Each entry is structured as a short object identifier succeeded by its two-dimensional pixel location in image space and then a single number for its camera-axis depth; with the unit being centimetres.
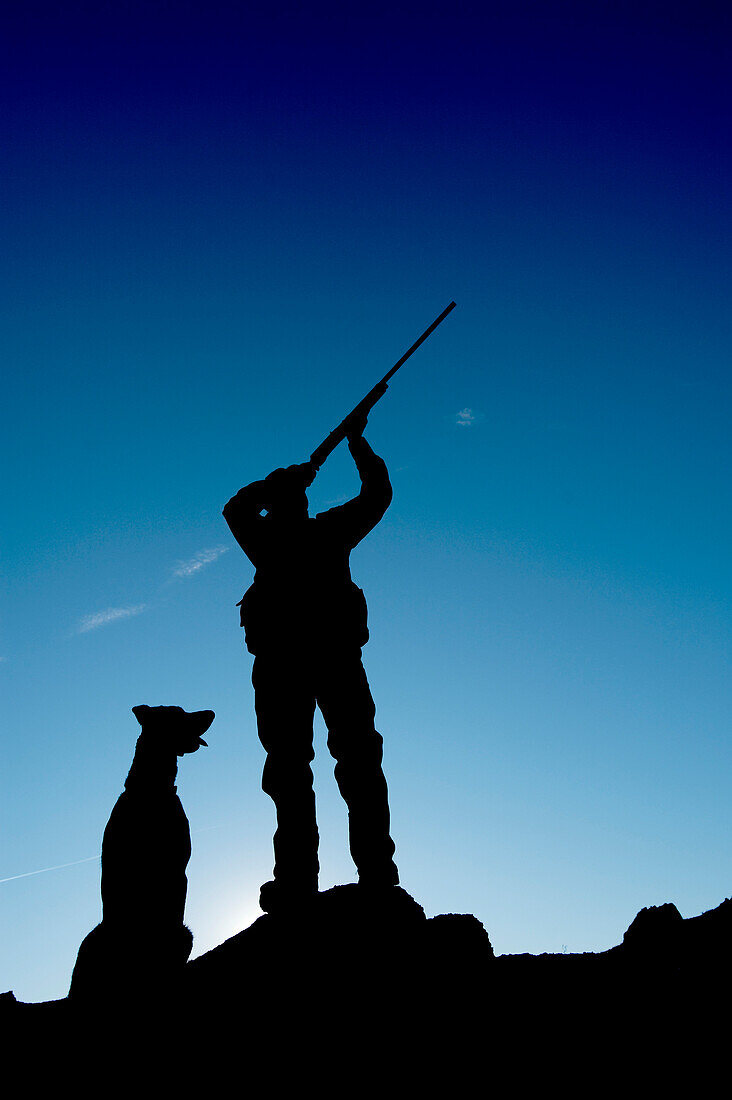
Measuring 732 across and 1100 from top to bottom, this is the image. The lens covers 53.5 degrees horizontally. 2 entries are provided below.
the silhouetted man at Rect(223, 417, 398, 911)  560
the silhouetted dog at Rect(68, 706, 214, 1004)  496
